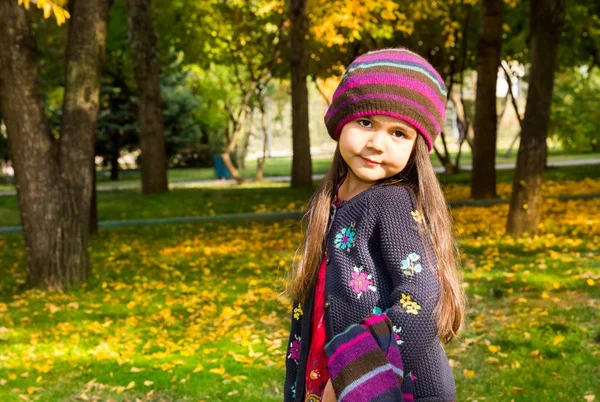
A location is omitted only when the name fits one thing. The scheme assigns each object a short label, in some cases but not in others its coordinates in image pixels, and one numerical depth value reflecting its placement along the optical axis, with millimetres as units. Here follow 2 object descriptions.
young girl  2361
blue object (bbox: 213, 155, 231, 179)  32219
